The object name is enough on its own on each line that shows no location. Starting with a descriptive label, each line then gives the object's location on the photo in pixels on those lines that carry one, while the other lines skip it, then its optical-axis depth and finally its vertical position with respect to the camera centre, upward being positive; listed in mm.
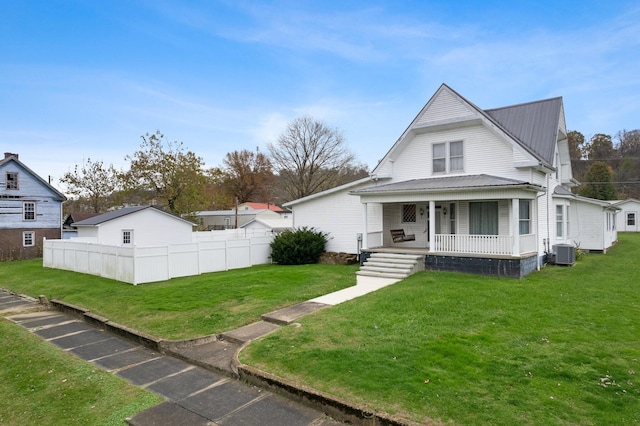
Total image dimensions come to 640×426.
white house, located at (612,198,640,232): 38156 -670
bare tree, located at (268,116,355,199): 46469 +7843
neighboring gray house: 26439 +741
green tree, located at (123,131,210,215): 35688 +4173
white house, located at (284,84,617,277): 13406 +743
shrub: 18000 -1604
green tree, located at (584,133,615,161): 69750 +12120
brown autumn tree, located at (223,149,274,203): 68625 +8068
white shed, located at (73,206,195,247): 22000 -636
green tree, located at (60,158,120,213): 39719 +4163
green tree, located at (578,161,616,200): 48844 +3546
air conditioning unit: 15297 -1868
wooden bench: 16734 -1081
